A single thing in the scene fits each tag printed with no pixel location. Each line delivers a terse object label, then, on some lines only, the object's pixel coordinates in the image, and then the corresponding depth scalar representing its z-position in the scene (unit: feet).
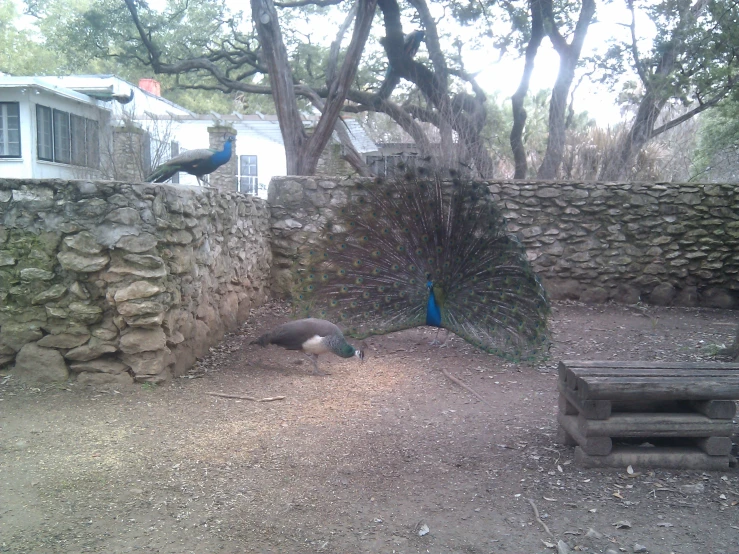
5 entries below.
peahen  19.69
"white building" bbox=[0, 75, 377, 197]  42.37
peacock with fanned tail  21.84
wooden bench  12.98
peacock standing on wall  23.30
